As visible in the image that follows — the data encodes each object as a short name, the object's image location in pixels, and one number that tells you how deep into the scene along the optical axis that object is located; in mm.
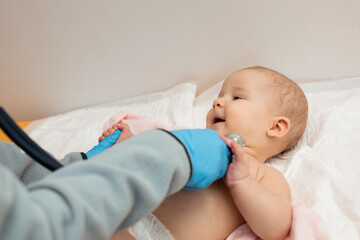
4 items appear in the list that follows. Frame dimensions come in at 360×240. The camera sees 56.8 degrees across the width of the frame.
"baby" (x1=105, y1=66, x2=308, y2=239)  743
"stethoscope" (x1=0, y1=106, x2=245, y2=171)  547
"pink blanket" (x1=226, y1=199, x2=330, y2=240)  739
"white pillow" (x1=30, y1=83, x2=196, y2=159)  1286
